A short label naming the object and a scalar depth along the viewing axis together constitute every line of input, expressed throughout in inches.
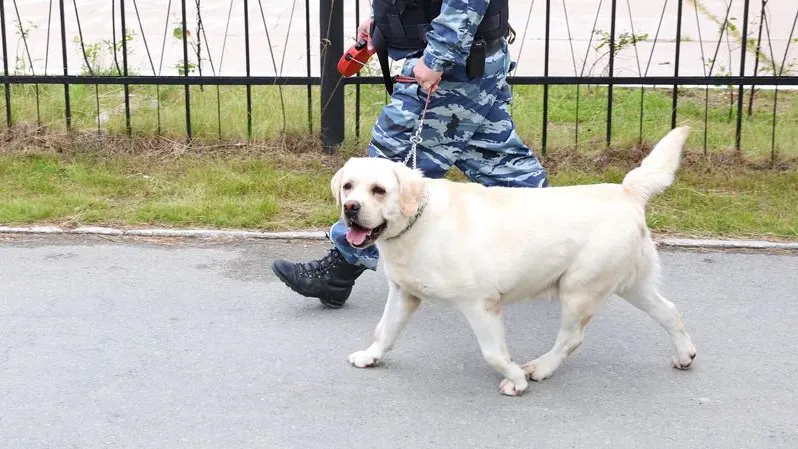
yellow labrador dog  144.9
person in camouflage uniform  167.3
